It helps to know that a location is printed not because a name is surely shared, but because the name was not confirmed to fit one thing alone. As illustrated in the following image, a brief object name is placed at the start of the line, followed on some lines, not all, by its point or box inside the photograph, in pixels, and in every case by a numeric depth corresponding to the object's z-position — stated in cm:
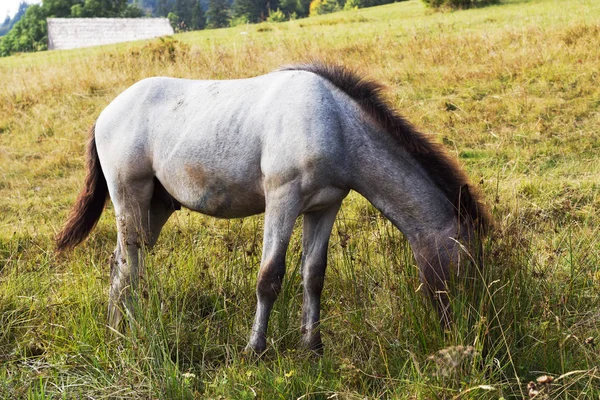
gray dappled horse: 394
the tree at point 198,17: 6975
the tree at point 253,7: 6250
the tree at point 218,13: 6514
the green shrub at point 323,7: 5792
